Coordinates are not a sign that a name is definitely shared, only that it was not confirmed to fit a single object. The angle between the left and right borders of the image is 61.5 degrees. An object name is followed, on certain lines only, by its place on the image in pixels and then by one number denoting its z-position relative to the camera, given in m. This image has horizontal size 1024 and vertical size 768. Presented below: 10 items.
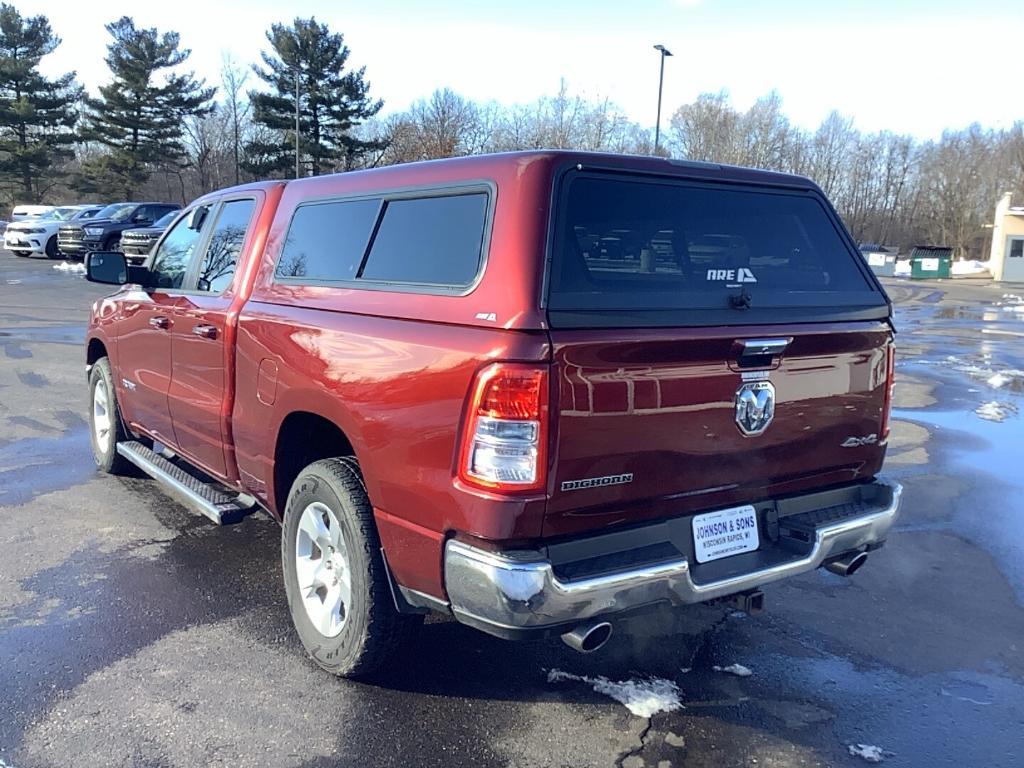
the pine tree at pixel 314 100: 50.31
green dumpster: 44.38
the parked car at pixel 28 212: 29.72
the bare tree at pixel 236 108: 65.49
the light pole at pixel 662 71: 28.12
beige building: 43.00
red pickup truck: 2.73
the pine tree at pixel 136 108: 52.75
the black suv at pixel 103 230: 25.78
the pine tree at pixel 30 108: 50.84
